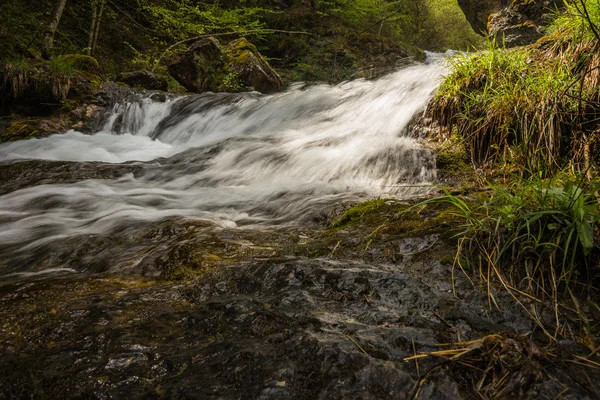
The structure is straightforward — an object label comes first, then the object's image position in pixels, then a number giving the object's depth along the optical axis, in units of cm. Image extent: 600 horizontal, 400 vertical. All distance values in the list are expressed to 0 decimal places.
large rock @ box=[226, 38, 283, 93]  1067
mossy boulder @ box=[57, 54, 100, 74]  857
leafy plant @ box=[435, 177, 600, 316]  141
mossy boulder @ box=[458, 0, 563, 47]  908
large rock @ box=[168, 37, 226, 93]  1066
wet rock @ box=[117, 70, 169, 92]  992
